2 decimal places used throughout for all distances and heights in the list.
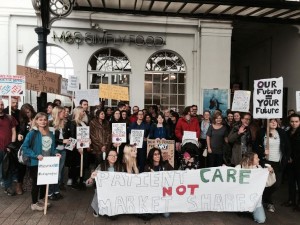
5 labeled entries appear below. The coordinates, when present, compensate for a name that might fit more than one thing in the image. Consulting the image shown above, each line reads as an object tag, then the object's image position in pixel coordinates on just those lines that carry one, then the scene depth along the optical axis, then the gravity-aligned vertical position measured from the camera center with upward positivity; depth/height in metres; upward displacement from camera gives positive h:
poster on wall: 10.42 +0.44
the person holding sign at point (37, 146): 4.44 -0.69
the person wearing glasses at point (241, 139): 5.13 -0.62
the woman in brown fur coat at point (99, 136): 5.67 -0.63
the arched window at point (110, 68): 10.63 +1.68
